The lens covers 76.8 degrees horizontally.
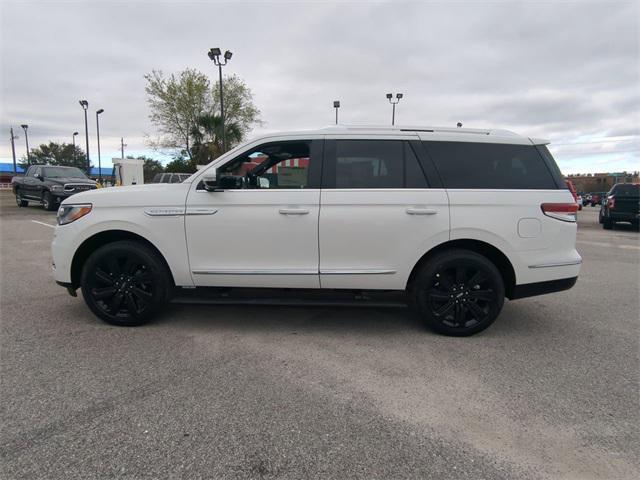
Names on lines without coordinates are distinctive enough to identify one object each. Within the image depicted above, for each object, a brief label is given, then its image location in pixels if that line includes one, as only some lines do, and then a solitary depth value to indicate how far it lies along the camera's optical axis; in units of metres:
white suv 3.87
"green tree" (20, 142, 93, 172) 84.19
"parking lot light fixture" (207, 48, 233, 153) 18.97
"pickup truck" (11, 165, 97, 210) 16.02
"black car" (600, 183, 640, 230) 14.75
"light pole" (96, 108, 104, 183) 35.68
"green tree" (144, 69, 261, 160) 34.88
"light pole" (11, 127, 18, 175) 54.25
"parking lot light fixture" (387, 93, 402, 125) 26.56
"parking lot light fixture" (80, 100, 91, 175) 32.28
